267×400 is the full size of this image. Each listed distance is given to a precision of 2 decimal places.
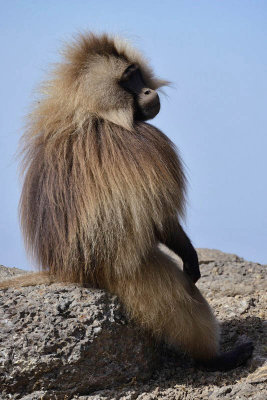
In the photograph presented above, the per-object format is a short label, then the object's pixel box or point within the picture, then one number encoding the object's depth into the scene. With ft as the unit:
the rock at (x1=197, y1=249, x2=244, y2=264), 50.47
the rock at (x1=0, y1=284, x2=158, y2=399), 27.94
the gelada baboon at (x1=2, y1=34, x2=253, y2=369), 29.09
